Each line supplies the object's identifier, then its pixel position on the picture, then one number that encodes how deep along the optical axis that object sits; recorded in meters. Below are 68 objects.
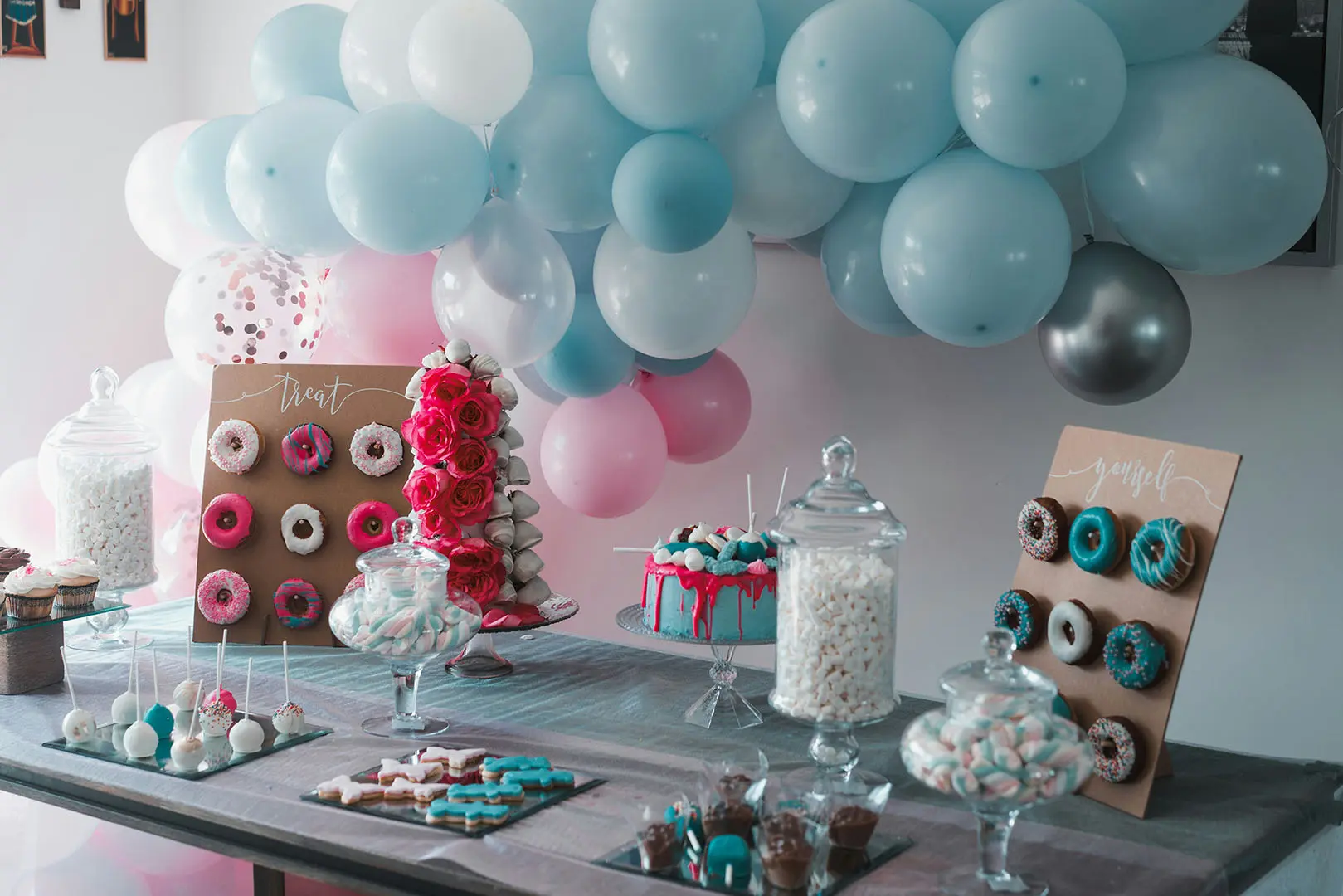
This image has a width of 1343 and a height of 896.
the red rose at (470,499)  1.92
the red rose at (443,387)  1.93
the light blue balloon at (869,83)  1.69
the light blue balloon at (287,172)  2.11
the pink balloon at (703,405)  2.34
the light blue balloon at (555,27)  2.00
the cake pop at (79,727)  1.69
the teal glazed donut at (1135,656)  1.51
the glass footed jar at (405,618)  1.68
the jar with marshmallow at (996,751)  1.25
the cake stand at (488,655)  2.05
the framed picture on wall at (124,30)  3.04
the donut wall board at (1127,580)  1.50
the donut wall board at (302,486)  2.18
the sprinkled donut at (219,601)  2.17
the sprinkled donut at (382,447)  2.16
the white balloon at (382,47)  2.07
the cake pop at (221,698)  1.74
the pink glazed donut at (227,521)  2.17
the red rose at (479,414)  1.93
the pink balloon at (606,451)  2.24
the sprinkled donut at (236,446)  2.19
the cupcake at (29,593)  1.88
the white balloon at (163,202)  2.55
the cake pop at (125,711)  1.75
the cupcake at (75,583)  1.93
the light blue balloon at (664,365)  2.28
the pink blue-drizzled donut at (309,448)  2.17
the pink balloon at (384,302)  2.27
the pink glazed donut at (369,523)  2.14
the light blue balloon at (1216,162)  1.64
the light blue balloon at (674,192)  1.80
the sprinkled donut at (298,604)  2.17
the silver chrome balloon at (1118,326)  1.79
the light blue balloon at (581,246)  2.23
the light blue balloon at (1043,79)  1.60
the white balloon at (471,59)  1.88
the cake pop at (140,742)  1.64
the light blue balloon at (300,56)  2.31
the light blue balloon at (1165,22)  1.67
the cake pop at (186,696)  1.76
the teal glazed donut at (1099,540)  1.58
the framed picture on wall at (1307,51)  1.97
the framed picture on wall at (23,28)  2.84
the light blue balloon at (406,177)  1.92
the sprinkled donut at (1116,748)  1.51
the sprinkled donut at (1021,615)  1.67
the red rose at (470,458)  1.92
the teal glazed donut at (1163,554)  1.49
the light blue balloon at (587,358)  2.19
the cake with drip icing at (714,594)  1.76
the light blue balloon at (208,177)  2.33
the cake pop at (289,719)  1.71
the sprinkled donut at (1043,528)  1.66
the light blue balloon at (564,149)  1.93
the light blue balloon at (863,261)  1.93
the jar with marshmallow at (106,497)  2.09
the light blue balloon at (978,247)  1.68
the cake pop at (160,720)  1.70
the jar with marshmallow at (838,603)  1.46
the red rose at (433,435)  1.91
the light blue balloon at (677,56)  1.76
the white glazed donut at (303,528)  2.16
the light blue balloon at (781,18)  1.92
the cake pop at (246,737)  1.65
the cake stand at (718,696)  1.80
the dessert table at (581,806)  1.34
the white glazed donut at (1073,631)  1.59
